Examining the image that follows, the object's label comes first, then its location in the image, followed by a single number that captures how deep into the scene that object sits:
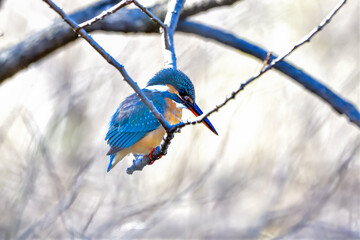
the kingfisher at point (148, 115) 5.15
